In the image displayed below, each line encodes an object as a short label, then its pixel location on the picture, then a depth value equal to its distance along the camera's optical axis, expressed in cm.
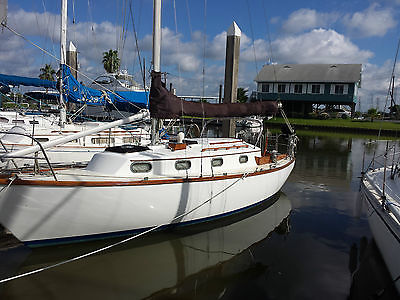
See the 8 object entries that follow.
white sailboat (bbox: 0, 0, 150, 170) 1002
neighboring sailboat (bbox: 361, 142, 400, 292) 473
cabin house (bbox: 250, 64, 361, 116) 3938
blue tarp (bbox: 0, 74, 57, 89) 1600
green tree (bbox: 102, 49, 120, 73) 4143
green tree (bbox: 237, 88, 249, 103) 5549
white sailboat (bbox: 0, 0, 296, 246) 536
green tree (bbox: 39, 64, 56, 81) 4491
